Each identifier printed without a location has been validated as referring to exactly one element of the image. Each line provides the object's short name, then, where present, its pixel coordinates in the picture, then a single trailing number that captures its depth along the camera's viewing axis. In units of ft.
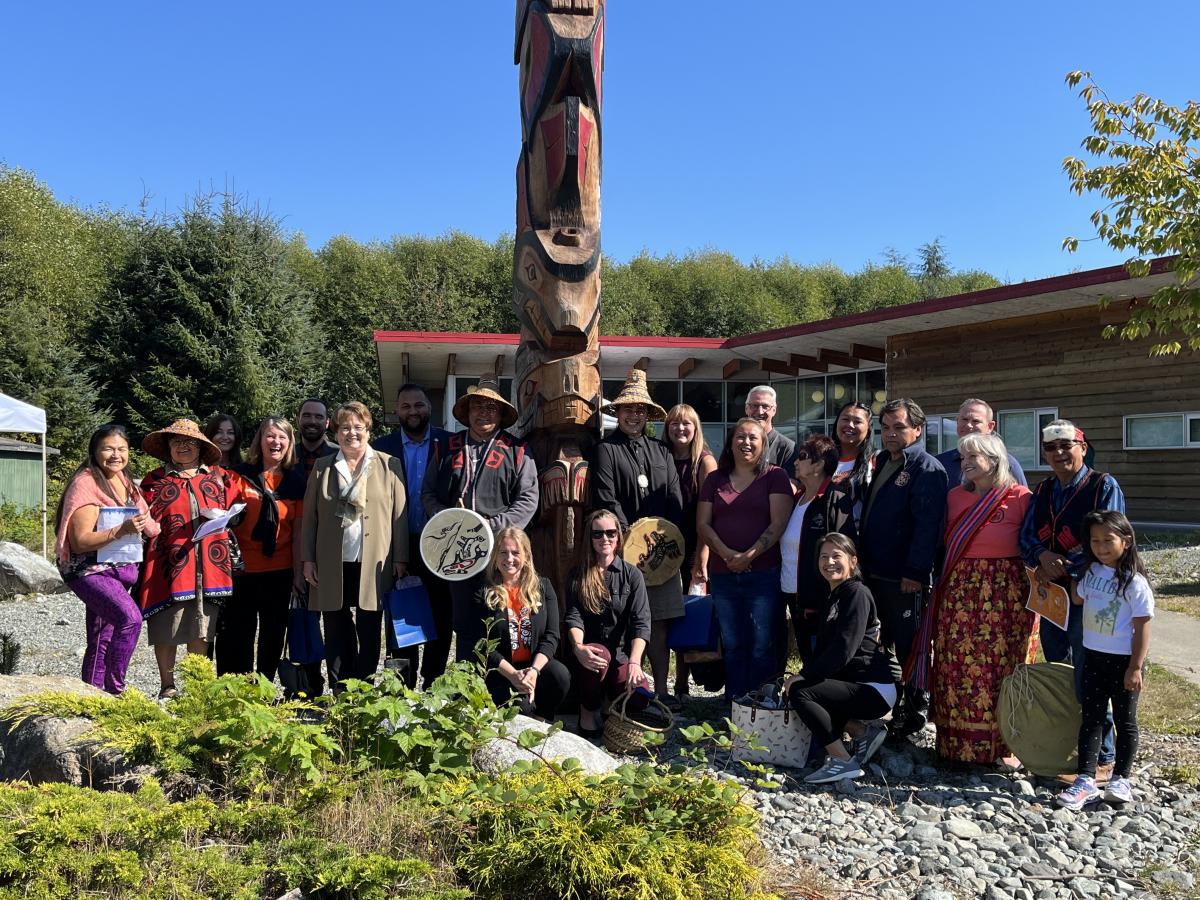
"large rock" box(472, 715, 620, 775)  12.78
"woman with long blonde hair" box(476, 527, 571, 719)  16.58
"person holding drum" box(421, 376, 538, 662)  17.34
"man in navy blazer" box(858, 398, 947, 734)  16.48
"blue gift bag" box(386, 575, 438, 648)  17.51
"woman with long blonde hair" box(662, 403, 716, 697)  19.35
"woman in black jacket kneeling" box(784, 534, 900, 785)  15.57
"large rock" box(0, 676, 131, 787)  12.54
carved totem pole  19.11
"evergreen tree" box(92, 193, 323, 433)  75.15
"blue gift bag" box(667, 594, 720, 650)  19.27
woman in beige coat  17.49
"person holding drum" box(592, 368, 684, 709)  18.72
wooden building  47.11
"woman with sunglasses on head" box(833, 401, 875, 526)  17.43
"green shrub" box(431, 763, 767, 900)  9.37
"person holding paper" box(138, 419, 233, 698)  18.02
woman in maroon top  18.01
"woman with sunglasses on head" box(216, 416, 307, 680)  18.89
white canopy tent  41.55
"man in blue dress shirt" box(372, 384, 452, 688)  18.43
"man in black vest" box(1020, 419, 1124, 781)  15.24
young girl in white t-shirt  14.29
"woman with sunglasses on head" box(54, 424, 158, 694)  16.84
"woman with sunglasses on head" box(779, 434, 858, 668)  17.17
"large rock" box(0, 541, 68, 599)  40.57
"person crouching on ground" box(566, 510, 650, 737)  17.12
